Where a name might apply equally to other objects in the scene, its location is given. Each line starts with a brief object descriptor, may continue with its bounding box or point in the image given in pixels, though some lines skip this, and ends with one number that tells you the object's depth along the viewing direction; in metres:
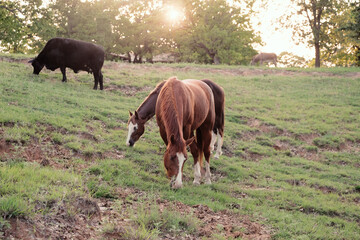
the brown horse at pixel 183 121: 6.40
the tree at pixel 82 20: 38.81
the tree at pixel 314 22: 34.00
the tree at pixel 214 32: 39.56
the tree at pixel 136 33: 47.31
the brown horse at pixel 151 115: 9.54
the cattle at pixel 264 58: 45.97
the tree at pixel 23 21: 16.97
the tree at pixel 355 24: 16.37
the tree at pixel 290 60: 76.75
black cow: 15.67
